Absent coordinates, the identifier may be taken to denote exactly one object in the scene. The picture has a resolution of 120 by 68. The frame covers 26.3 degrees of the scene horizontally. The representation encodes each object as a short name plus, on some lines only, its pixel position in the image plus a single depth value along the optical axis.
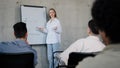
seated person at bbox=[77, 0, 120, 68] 0.85
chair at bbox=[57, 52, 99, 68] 2.46
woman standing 6.22
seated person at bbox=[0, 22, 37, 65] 2.63
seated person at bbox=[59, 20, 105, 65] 3.01
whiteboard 5.99
